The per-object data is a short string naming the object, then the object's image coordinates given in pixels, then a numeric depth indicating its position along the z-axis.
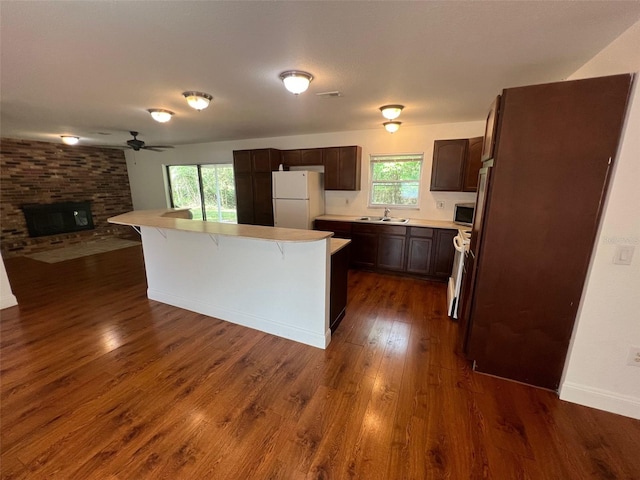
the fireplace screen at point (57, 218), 5.62
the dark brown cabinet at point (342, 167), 4.52
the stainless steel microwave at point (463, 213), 3.86
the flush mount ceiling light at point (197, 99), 2.57
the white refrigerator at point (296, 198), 4.55
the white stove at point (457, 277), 2.75
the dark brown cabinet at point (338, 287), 2.56
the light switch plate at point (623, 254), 1.57
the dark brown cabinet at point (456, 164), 3.80
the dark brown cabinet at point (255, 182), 4.94
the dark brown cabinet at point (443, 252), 3.83
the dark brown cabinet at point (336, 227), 4.48
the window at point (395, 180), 4.50
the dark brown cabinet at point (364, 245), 4.32
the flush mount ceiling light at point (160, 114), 3.16
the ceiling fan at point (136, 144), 3.96
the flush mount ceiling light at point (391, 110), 3.09
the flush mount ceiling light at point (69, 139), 4.86
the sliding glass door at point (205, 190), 6.21
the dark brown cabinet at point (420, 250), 3.96
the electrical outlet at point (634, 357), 1.66
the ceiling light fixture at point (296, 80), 2.10
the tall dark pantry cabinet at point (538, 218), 1.56
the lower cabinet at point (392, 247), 4.14
